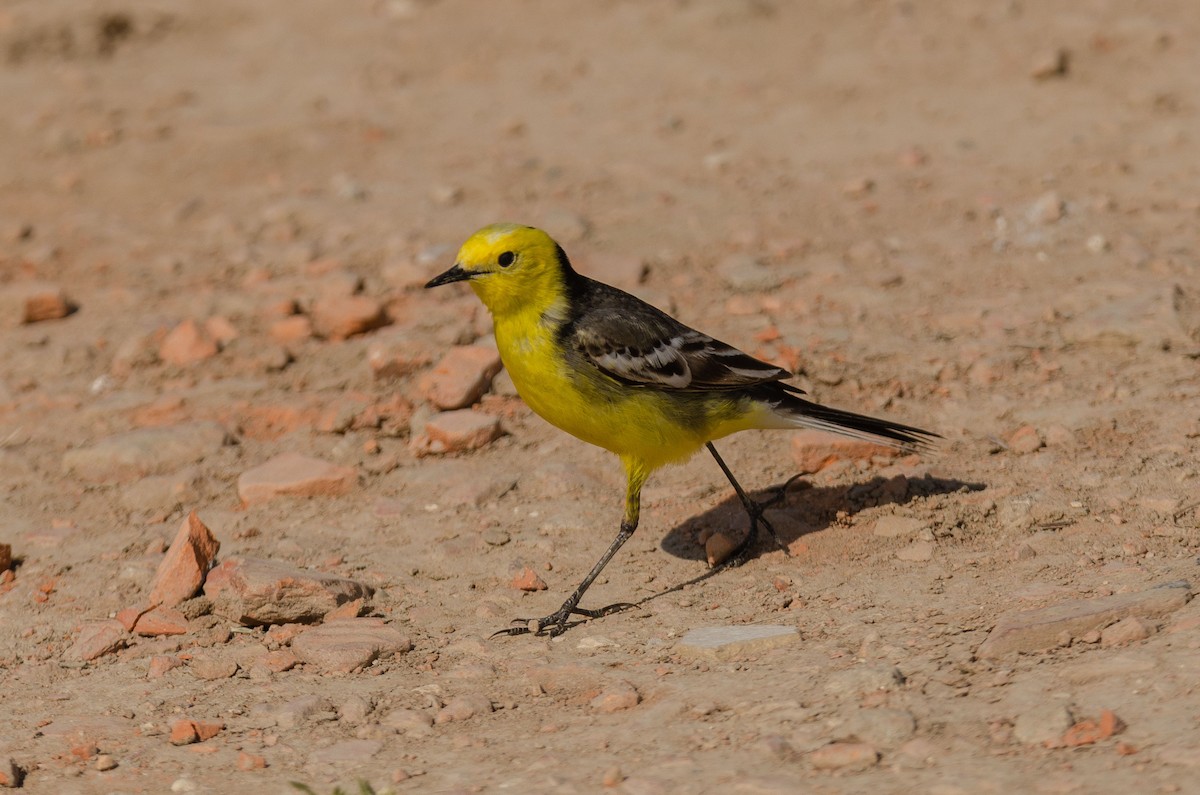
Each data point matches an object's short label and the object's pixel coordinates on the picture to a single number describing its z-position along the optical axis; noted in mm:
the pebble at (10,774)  10031
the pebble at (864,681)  10102
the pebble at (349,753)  10198
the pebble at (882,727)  9422
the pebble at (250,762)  10180
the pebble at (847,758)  9195
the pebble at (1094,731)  9062
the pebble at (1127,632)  10211
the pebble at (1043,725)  9180
